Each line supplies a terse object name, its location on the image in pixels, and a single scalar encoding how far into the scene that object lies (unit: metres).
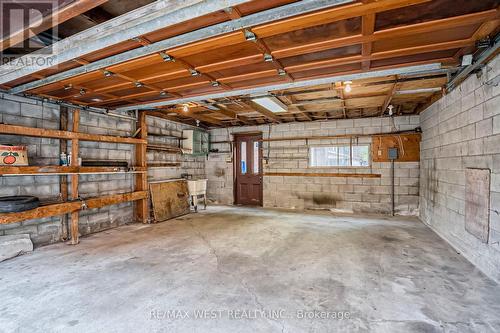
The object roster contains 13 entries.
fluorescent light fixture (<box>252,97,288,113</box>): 4.46
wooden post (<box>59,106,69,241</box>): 4.12
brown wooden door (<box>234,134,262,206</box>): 7.57
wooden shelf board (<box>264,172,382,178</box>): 6.27
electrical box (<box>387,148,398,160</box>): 5.85
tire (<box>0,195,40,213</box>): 3.10
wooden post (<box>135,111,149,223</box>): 5.30
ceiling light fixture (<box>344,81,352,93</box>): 3.65
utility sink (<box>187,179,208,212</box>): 6.53
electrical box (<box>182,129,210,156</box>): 6.92
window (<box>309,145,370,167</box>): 6.43
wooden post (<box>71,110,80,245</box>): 3.97
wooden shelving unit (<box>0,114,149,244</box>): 3.30
